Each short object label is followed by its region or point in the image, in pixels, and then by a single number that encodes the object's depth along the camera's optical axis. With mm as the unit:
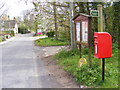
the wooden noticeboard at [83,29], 5691
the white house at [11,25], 65638
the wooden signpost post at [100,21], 5391
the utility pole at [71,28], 8664
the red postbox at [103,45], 4656
